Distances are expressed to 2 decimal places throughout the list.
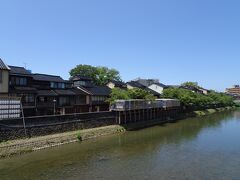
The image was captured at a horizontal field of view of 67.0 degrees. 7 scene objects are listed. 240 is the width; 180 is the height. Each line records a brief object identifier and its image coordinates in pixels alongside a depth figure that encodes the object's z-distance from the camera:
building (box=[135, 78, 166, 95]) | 57.43
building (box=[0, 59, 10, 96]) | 22.98
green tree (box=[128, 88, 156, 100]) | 35.10
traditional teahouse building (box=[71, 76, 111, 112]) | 34.67
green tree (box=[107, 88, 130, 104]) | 32.89
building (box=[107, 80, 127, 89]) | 46.49
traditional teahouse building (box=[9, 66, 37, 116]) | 25.69
